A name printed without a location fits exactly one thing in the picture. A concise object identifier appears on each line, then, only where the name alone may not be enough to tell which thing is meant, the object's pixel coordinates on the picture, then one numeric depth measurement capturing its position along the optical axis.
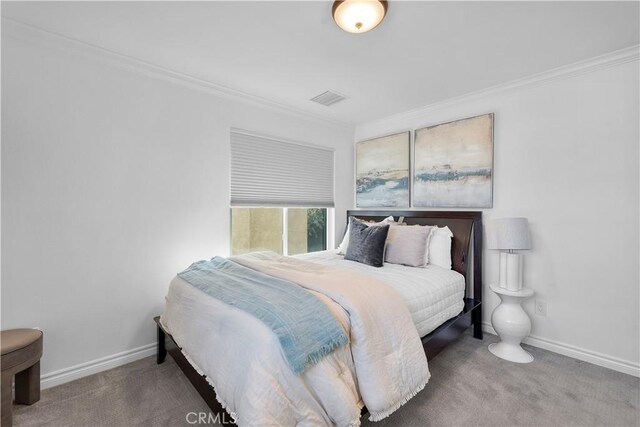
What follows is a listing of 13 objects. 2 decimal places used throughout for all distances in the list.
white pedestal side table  2.43
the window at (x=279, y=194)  3.09
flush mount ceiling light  1.63
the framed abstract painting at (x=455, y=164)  2.90
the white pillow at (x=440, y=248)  2.87
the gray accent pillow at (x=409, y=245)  2.80
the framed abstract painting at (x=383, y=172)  3.57
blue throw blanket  1.29
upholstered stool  1.61
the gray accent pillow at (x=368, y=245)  2.83
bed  1.61
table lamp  2.45
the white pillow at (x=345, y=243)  3.38
